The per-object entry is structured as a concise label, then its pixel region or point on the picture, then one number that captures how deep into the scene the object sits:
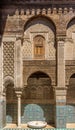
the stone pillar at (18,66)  13.47
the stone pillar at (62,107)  13.33
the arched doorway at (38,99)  14.62
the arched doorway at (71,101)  14.46
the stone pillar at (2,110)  13.39
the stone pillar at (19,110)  13.54
